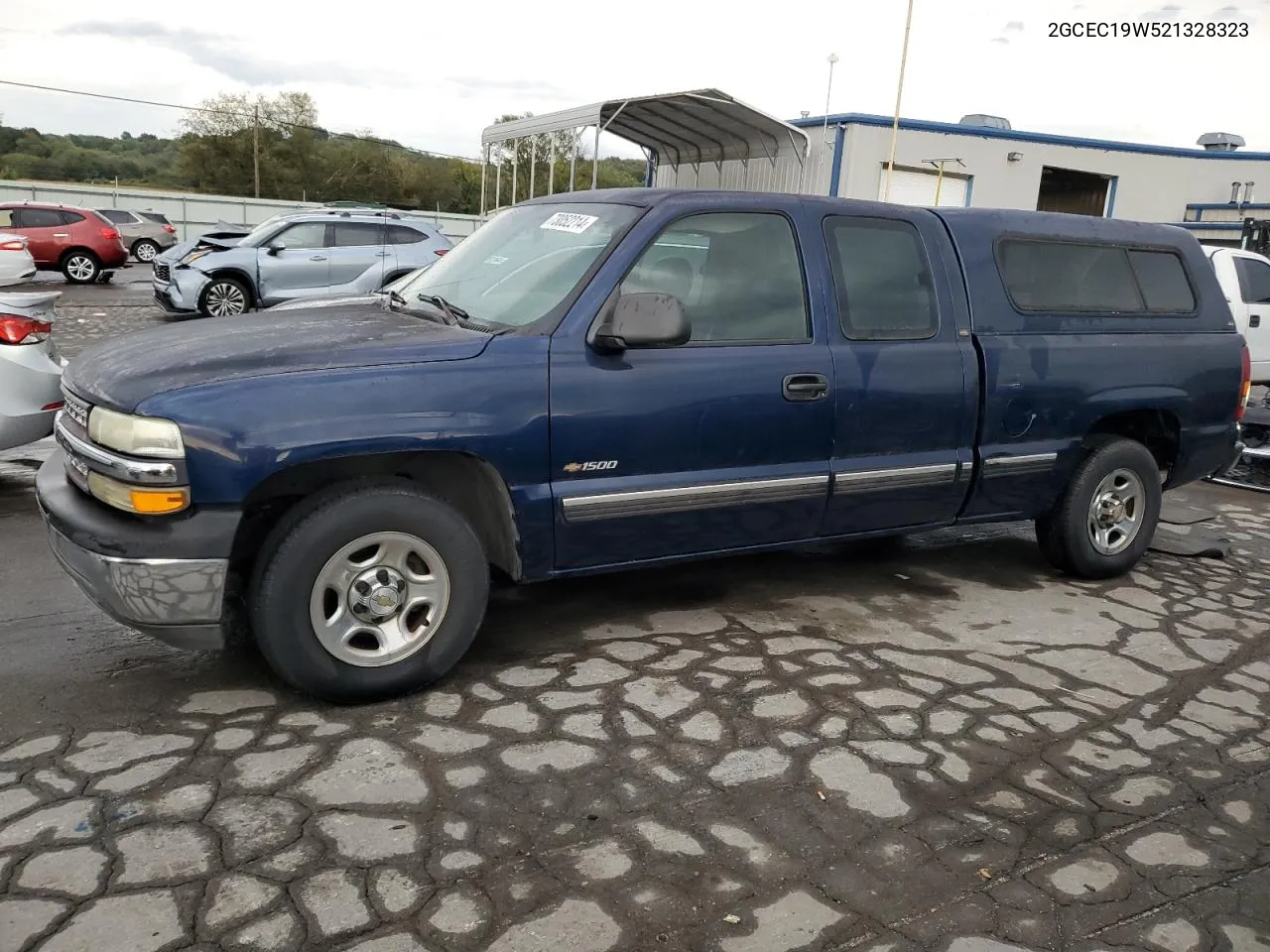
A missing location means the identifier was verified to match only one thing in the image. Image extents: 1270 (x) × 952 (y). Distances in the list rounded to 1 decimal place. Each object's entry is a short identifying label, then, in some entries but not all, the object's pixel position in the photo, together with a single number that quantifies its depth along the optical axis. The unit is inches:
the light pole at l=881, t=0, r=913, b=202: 711.7
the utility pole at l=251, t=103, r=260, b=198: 2269.9
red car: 853.2
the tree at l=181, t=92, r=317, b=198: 2354.8
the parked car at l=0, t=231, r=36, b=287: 704.4
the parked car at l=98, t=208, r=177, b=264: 1173.7
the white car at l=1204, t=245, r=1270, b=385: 430.9
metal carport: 648.4
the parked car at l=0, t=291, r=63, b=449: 220.4
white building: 697.0
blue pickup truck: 130.0
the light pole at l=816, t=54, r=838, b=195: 864.1
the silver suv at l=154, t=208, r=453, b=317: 565.3
